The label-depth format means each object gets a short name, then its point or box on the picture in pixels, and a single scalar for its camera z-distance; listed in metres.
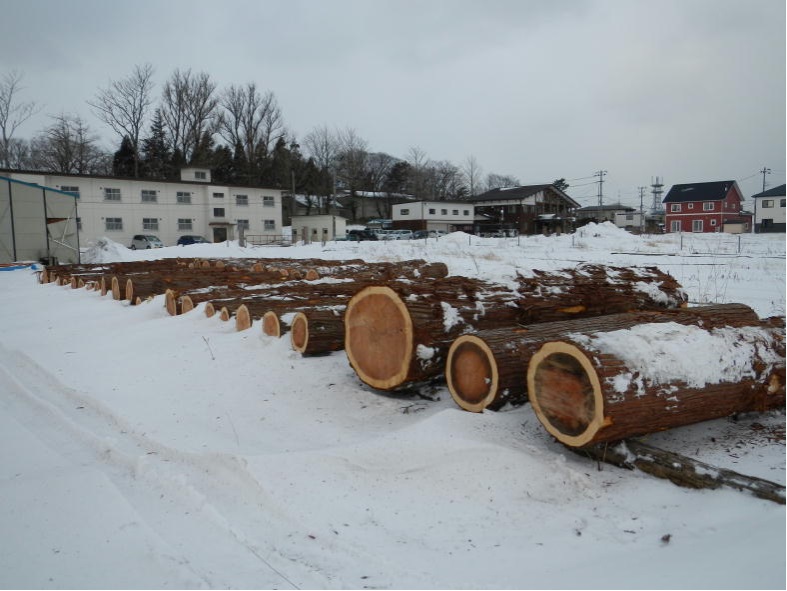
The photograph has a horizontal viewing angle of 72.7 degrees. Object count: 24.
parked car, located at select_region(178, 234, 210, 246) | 44.62
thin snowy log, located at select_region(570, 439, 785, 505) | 3.00
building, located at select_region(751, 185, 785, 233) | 64.12
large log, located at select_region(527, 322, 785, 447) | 3.40
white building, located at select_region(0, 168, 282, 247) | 42.88
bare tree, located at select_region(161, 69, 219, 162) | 63.28
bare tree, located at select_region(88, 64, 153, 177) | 60.62
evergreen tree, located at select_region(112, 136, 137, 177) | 60.22
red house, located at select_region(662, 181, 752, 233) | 64.25
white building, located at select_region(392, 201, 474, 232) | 63.34
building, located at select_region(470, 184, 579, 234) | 65.00
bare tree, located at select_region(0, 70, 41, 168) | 52.62
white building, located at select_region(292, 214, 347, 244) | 56.10
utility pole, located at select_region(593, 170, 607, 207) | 91.15
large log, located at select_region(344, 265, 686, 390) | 4.75
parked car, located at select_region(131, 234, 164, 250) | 41.80
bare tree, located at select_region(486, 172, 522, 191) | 105.25
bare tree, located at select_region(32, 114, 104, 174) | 56.78
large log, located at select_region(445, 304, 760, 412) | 4.15
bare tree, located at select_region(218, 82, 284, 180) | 67.44
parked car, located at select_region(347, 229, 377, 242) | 49.81
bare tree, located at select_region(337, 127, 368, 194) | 76.44
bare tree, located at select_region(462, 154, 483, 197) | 98.62
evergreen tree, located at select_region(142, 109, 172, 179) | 61.78
